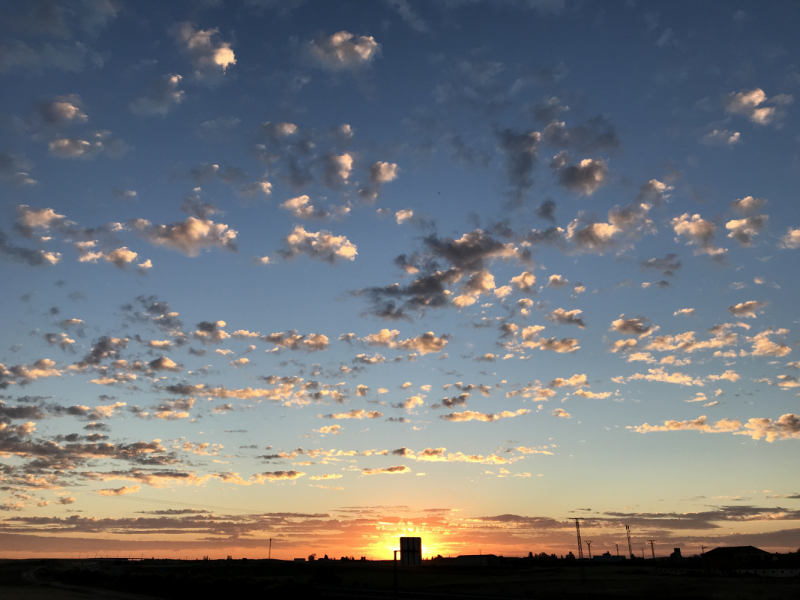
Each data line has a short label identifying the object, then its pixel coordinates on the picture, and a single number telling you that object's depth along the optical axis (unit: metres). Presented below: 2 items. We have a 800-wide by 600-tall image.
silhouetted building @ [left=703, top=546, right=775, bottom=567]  171.19
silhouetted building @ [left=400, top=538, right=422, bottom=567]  41.56
